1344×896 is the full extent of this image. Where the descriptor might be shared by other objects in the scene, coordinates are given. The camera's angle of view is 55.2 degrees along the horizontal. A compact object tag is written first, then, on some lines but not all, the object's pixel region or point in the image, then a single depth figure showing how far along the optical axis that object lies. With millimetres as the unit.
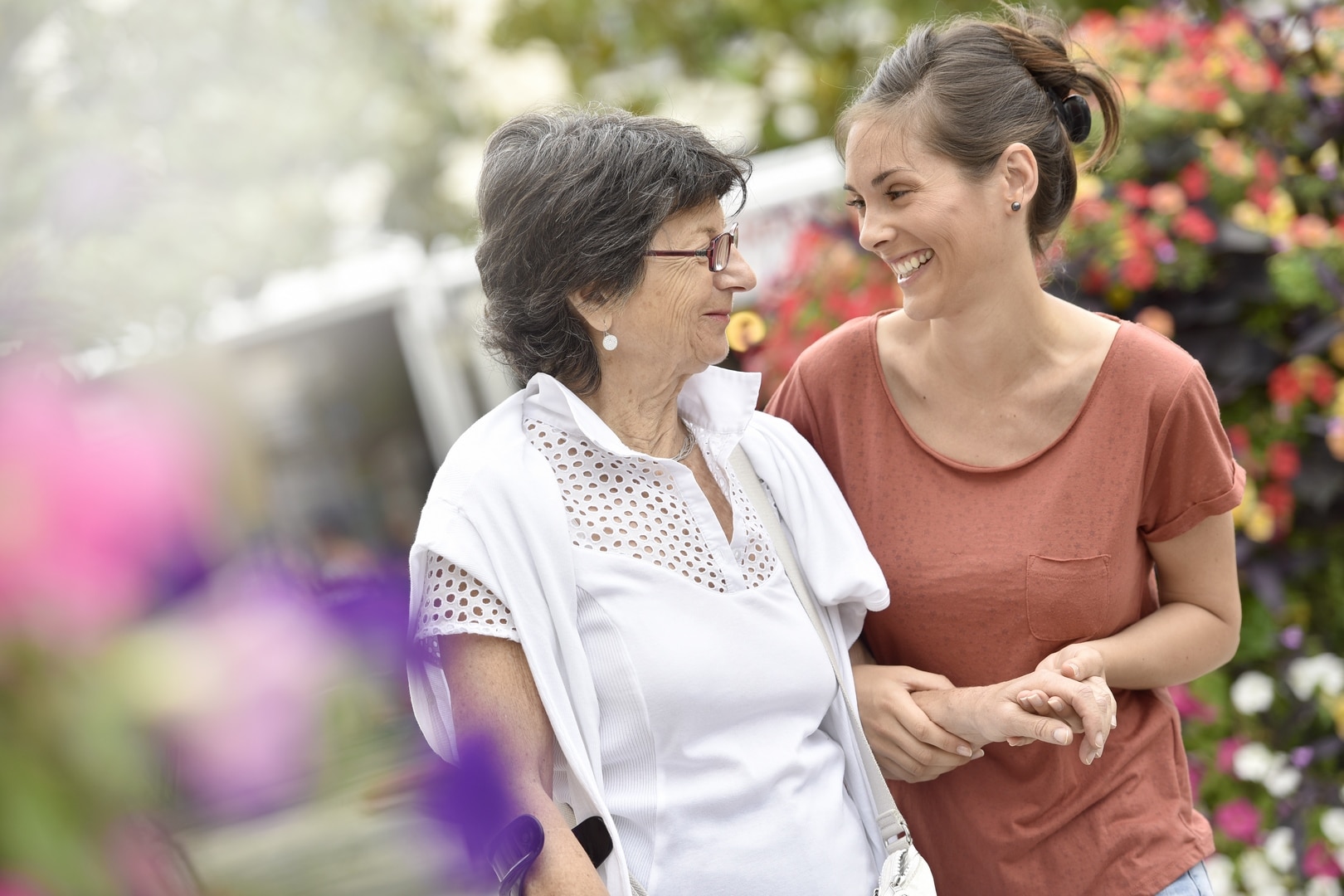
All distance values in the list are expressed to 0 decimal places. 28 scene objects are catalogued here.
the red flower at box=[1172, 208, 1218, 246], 4047
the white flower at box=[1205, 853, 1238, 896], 3740
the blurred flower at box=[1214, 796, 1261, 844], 3836
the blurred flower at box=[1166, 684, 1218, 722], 3969
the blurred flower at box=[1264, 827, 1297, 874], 3723
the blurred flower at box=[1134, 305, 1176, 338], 4082
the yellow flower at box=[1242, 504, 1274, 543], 3912
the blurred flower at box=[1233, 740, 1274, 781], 3842
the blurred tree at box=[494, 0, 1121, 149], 9773
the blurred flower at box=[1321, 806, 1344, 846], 3658
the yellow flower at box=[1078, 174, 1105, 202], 4309
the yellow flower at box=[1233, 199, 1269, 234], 4078
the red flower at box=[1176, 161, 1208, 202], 4195
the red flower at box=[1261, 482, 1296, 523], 4000
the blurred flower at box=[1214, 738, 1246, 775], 3943
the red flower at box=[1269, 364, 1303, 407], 3961
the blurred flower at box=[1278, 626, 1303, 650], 3857
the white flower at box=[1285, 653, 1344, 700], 3848
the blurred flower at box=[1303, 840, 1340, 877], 3709
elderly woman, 1770
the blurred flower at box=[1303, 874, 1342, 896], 3744
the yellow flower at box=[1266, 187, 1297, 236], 4035
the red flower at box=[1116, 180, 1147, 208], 4203
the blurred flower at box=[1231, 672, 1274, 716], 3863
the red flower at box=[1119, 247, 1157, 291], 4078
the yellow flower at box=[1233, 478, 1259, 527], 3963
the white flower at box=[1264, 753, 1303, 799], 3824
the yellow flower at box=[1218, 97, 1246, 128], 4359
